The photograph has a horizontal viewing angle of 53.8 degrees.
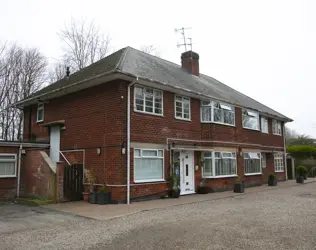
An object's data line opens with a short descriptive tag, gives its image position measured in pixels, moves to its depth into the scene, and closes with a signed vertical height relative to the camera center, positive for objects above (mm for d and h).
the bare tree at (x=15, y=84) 27531 +7108
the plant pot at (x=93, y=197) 12318 -1432
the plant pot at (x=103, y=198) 12234 -1430
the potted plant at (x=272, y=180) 21281 -1351
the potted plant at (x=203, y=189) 16125 -1458
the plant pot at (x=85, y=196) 13264 -1463
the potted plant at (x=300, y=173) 22656 -974
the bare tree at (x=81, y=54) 30047 +10518
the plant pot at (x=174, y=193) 14250 -1487
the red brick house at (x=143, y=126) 12891 +1733
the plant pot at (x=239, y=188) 16750 -1477
